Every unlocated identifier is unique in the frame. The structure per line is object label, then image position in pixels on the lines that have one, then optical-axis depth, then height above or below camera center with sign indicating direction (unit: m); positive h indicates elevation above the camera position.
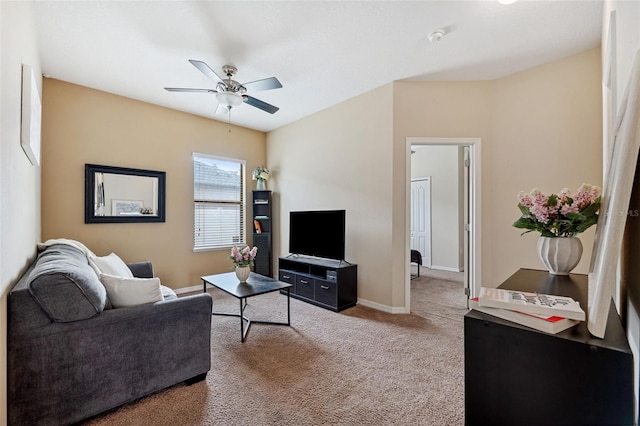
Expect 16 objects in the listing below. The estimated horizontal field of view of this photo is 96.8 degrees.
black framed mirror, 3.61 +0.27
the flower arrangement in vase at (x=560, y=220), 1.46 -0.03
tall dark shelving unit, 5.06 -0.30
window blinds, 4.65 +0.21
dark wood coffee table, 2.81 -0.77
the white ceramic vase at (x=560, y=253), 1.55 -0.22
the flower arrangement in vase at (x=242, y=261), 3.15 -0.52
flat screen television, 3.73 -0.27
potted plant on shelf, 5.10 +0.69
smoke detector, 2.46 +1.57
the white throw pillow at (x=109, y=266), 2.49 -0.47
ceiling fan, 2.65 +1.24
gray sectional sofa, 1.49 -0.78
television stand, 3.59 -0.90
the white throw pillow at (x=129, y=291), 1.87 -0.51
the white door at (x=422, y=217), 6.65 -0.07
